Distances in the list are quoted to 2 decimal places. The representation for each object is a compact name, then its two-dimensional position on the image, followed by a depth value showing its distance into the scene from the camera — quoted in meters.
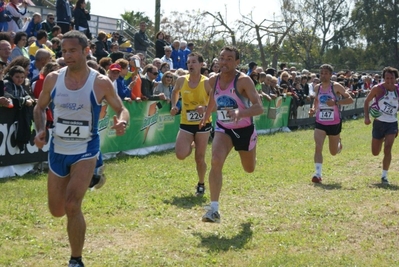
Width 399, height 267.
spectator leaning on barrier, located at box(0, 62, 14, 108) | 10.37
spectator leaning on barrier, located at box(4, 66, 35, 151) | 10.58
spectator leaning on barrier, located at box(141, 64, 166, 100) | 15.33
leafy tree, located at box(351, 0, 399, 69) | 57.88
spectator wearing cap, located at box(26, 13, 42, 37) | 16.16
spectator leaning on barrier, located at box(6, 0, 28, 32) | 15.49
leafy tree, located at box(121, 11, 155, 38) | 43.69
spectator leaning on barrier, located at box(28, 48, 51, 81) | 11.24
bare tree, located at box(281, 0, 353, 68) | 48.93
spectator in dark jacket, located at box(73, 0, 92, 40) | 17.59
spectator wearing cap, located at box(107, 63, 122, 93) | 12.78
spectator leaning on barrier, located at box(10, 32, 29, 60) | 12.71
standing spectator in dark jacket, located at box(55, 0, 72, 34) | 17.36
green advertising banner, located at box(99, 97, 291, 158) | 13.45
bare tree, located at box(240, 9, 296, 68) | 34.34
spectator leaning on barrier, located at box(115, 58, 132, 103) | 13.42
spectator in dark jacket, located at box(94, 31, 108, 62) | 16.84
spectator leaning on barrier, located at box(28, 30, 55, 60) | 13.75
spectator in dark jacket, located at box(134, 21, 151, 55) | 21.25
